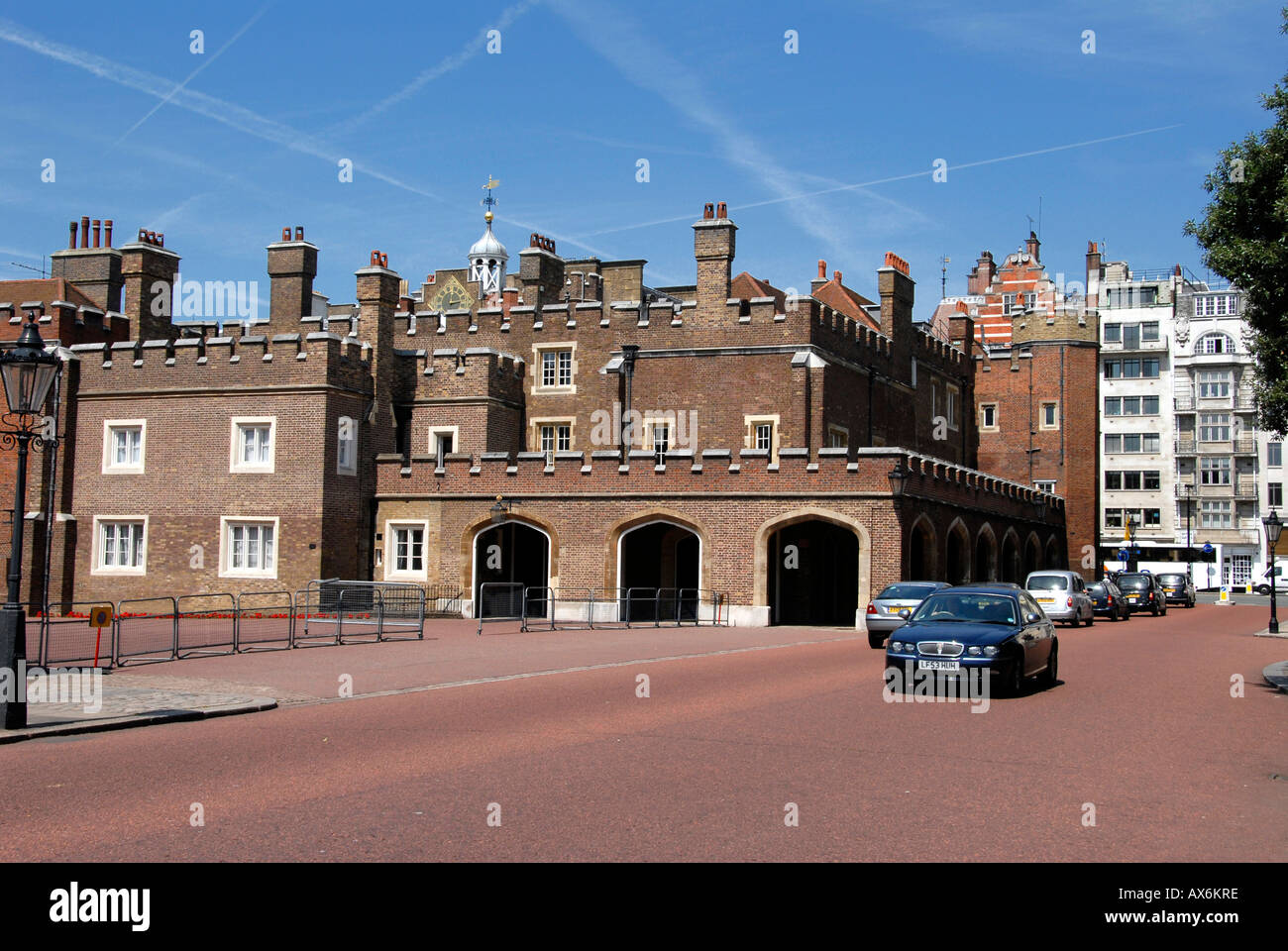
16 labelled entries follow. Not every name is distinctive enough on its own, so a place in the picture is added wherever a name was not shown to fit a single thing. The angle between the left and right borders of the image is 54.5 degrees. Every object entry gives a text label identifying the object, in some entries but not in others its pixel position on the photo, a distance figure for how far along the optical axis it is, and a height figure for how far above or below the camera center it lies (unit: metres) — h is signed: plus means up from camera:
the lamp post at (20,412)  12.34 +1.47
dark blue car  15.38 -0.92
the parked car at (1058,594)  33.72 -0.73
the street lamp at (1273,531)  34.06 +1.12
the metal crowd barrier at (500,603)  33.92 -1.27
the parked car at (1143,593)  44.59 -0.89
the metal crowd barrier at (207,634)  21.34 -1.47
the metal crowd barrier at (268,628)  23.17 -1.54
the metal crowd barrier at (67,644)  18.19 -1.50
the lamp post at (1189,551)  81.00 +1.20
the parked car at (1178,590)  56.31 -0.96
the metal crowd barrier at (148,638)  19.89 -1.48
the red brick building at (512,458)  33.06 +2.71
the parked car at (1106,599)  38.88 -0.98
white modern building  82.31 +8.45
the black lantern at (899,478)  30.95 +2.12
